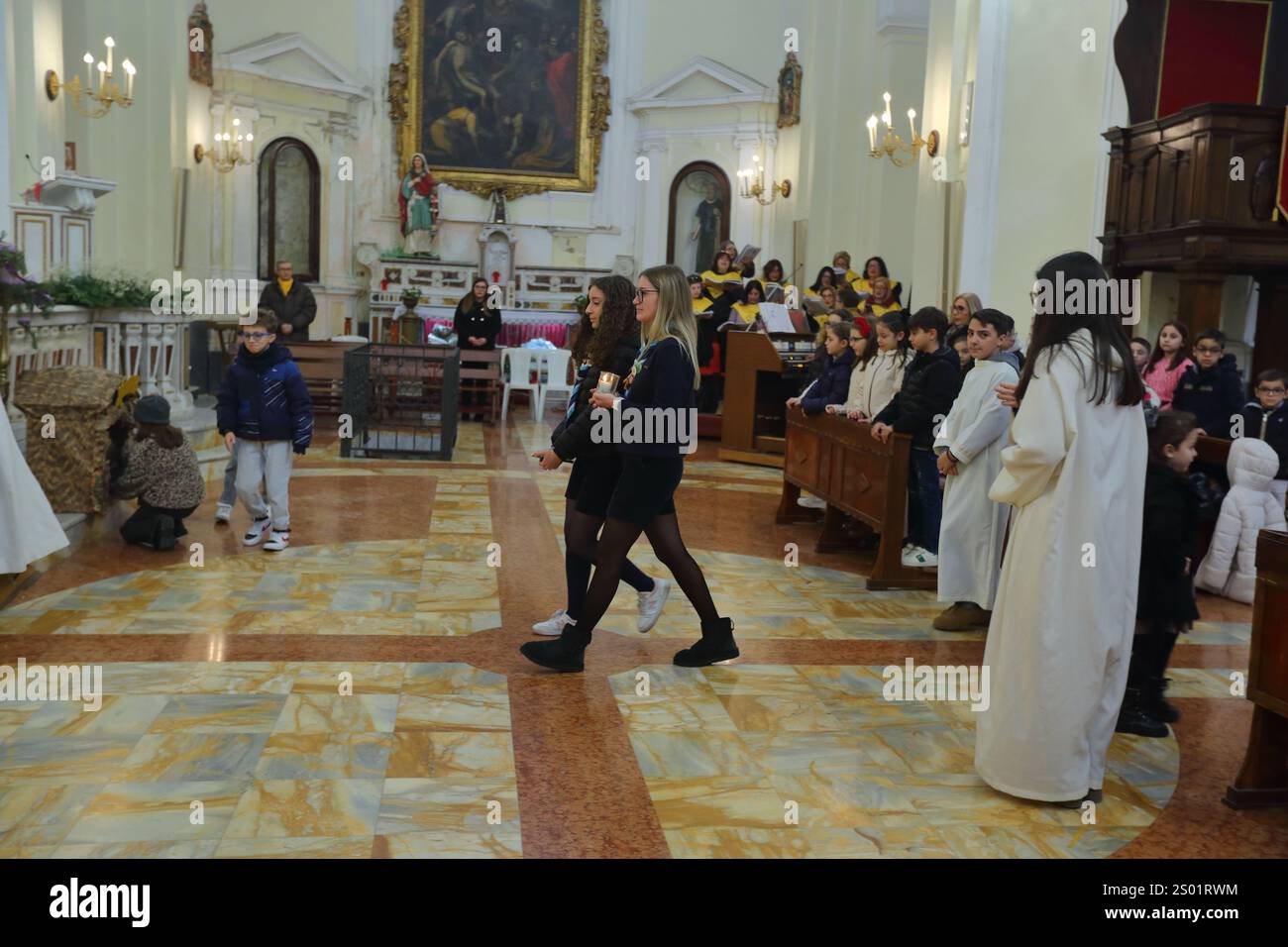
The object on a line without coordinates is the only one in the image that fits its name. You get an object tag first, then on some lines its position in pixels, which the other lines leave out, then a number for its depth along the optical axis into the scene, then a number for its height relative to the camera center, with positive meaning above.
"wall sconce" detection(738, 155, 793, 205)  20.42 +1.91
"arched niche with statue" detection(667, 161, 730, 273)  21.44 +1.47
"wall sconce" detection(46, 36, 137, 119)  12.76 +1.92
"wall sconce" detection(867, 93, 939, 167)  13.54 +1.79
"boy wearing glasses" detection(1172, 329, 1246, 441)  8.91 -0.43
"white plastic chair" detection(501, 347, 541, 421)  15.47 -0.85
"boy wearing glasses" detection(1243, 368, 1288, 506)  7.68 -0.51
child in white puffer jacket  7.57 -1.11
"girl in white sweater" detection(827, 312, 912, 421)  8.00 -0.38
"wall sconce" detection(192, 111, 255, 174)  18.20 +1.91
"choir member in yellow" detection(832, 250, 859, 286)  15.13 +0.51
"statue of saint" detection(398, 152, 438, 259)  20.23 +1.44
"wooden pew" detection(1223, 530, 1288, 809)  4.25 -1.19
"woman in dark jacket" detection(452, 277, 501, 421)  14.68 -0.28
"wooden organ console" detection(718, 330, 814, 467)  12.25 -0.78
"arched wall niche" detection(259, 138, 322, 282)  19.88 +1.24
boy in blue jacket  7.72 -0.75
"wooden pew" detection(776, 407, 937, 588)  7.40 -1.03
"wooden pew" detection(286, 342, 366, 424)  14.63 -0.92
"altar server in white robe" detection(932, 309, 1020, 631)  6.33 -0.88
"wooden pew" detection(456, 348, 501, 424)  14.59 -0.86
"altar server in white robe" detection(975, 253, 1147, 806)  4.17 -0.70
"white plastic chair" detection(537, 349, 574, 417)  15.55 -0.83
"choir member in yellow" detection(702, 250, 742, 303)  14.88 +0.33
